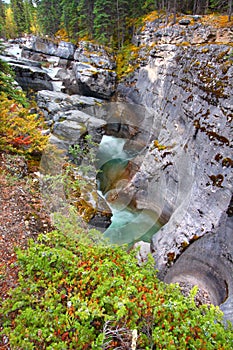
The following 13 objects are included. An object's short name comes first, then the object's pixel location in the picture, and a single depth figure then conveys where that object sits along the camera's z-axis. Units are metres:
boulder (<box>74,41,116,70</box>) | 25.66
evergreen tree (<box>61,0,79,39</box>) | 32.53
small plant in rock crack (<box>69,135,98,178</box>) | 13.02
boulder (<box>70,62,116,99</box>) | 24.28
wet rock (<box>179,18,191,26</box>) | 18.05
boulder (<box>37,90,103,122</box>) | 18.64
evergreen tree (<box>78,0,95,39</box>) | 29.89
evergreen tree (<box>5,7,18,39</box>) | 48.27
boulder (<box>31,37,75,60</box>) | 30.59
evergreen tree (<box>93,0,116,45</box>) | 26.23
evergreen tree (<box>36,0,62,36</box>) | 38.53
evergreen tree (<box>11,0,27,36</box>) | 43.66
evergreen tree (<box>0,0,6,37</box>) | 44.64
